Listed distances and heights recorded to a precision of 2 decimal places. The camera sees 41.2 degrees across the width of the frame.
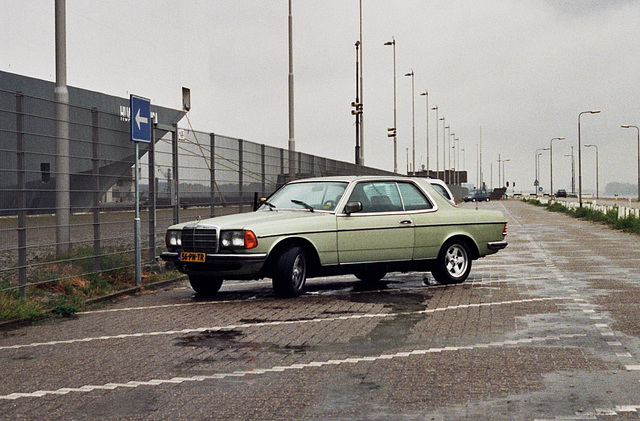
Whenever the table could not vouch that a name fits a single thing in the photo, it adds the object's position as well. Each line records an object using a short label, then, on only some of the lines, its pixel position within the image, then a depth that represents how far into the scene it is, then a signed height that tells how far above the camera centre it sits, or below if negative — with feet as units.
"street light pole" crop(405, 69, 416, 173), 257.34 +25.22
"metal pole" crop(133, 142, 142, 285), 41.16 -1.60
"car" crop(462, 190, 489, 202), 352.40 +2.04
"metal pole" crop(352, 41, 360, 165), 136.05 +14.60
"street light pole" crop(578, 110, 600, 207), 179.11 +7.35
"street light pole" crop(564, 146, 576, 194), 426.39 +15.38
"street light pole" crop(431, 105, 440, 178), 306.57 +20.74
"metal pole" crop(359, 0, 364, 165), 152.34 +13.23
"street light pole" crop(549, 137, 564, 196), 326.61 +14.32
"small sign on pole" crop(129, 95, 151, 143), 40.55 +4.17
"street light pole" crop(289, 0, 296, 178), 92.99 +12.55
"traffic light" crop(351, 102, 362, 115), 134.37 +15.21
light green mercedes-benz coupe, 35.55 -1.49
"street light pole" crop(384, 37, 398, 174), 197.57 +21.95
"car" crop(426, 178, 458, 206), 52.70 +1.05
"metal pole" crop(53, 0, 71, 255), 37.63 +1.12
